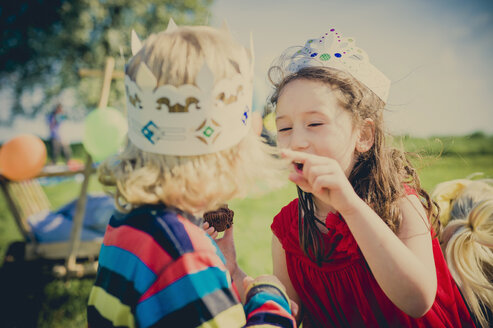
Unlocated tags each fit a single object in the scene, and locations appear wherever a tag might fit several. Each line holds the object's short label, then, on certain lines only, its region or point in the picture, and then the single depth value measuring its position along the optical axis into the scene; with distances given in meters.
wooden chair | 3.43
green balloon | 3.30
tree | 13.06
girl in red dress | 1.27
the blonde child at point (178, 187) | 0.92
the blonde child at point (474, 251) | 1.43
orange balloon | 3.44
